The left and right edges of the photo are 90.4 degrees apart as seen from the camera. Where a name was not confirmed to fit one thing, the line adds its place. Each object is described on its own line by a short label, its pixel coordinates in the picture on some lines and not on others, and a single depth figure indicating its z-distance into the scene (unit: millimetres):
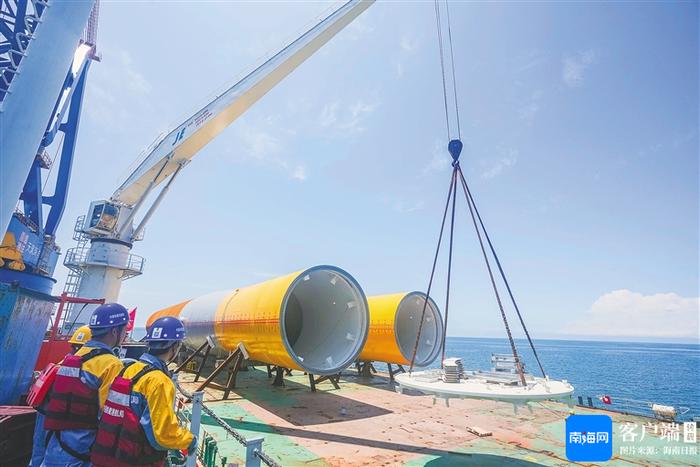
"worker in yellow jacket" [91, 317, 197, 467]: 3088
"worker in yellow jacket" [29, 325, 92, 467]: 3868
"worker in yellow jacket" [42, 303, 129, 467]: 3590
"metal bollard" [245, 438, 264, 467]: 3184
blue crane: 4055
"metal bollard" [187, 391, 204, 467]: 5090
